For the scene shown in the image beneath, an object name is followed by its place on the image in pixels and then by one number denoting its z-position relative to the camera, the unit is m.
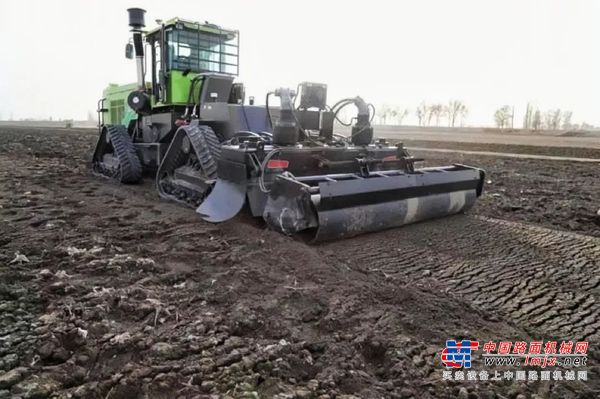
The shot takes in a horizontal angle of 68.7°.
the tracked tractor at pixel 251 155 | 4.43
